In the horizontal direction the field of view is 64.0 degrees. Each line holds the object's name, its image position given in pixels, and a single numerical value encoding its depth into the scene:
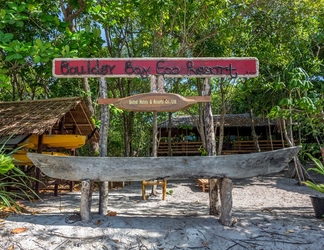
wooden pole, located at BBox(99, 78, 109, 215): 4.08
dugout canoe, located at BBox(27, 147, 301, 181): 3.50
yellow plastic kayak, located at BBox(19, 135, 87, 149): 6.59
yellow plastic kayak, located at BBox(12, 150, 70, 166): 6.28
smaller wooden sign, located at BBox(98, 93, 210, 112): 3.94
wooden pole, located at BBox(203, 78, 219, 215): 4.14
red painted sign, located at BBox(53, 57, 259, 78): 4.11
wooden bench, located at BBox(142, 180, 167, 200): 6.97
